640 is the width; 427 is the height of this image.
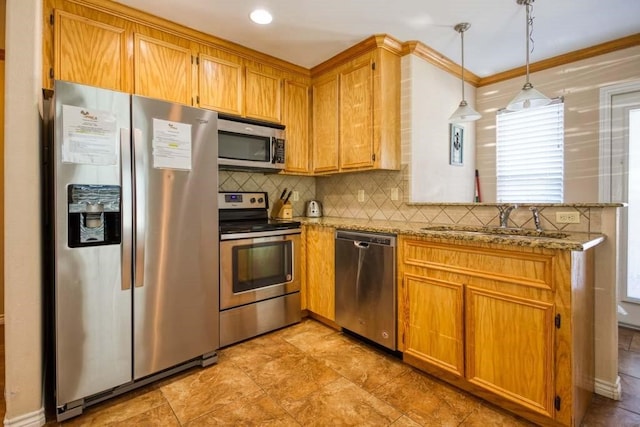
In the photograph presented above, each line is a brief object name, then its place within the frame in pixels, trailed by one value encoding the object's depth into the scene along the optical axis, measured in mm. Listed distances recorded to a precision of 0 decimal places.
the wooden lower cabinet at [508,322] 1471
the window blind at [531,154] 2996
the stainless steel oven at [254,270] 2344
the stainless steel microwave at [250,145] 2551
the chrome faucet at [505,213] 2072
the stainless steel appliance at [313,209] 3488
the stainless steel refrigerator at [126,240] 1592
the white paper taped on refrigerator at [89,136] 1575
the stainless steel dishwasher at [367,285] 2209
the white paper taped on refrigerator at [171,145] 1854
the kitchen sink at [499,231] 1888
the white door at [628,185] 2660
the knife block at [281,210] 3168
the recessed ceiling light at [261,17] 2243
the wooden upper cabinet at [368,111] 2668
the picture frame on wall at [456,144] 3135
